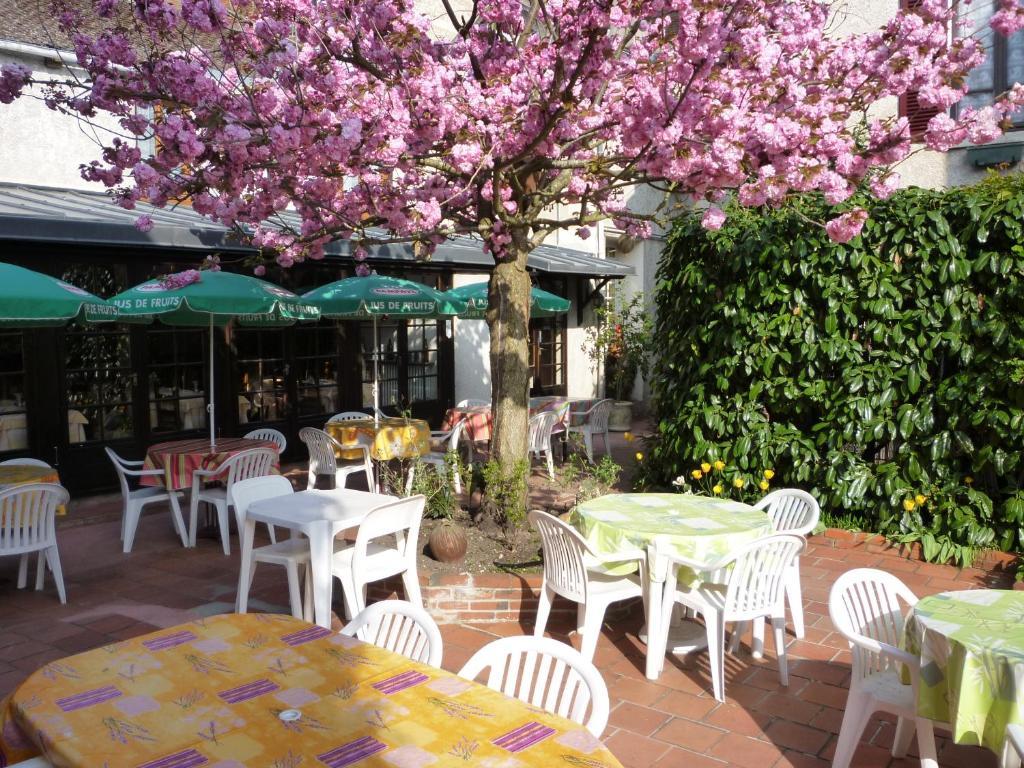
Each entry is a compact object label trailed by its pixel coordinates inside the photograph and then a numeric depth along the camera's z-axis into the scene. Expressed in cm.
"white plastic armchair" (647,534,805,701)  400
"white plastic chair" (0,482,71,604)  545
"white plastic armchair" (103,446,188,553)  679
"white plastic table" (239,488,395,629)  453
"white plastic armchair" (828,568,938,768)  305
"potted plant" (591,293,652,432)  1447
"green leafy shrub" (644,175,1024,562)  582
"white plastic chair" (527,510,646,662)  421
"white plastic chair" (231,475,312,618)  474
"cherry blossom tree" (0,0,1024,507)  420
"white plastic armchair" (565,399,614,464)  989
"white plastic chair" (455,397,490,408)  1052
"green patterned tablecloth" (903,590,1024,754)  262
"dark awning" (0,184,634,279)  762
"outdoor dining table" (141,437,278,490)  685
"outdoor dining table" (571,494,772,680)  421
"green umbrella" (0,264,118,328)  559
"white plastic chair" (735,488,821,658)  454
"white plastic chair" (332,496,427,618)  455
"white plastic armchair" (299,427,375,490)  812
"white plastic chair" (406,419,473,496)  802
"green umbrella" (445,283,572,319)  980
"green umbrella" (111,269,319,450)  668
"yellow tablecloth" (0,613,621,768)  202
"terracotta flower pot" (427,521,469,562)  520
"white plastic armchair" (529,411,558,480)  910
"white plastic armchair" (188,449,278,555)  678
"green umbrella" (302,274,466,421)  815
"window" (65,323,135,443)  869
